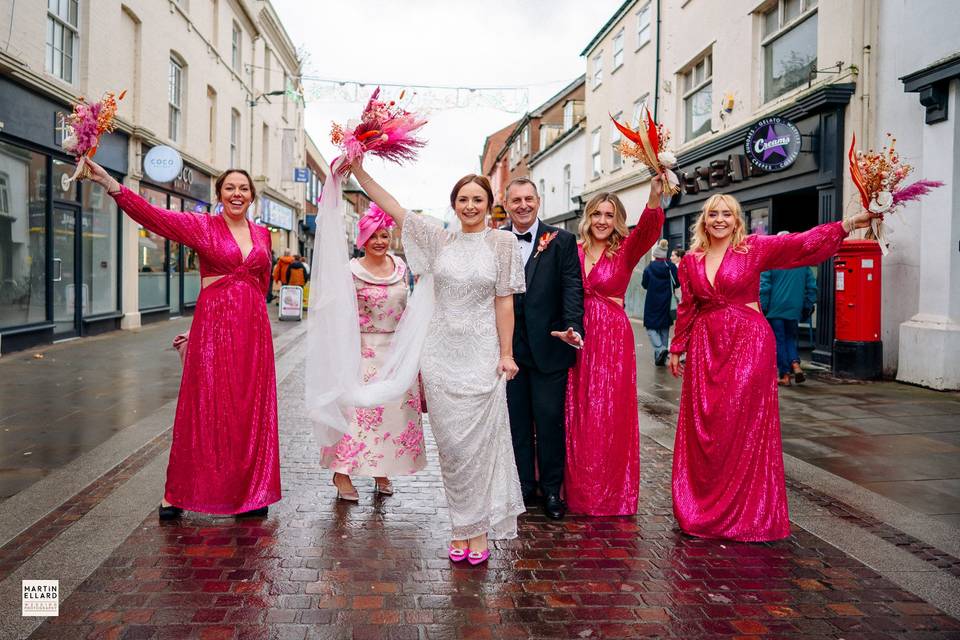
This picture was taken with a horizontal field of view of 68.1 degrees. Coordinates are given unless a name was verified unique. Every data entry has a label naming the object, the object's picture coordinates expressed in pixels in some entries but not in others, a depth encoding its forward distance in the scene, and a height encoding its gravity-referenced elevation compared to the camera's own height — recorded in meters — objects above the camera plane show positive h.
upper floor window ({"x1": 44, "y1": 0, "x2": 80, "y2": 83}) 11.61 +4.35
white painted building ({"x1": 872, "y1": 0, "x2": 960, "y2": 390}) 8.45 +1.47
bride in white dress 3.64 -0.32
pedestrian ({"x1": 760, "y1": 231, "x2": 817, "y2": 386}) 9.17 +0.03
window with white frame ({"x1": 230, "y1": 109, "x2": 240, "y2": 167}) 23.16 +5.29
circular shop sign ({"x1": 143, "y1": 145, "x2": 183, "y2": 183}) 14.54 +2.71
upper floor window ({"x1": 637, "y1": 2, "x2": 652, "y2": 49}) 18.60 +7.41
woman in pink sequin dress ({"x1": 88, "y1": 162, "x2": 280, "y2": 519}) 4.14 -0.52
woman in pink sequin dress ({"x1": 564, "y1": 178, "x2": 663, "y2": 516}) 4.41 -0.50
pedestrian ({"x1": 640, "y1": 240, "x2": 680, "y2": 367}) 11.06 +0.16
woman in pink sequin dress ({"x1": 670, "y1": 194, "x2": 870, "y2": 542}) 4.01 -0.47
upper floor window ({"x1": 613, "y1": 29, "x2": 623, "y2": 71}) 20.88 +7.56
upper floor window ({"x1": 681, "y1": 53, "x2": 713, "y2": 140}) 15.41 +4.71
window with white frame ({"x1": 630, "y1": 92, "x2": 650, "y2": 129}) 18.78 +5.40
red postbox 9.38 +0.00
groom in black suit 4.32 -0.18
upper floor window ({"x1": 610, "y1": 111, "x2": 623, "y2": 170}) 20.58 +4.35
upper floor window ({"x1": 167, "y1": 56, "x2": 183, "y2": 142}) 17.41 +4.92
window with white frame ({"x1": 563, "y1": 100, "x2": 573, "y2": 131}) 30.12 +8.15
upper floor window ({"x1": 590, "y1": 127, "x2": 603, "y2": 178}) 23.02 +5.02
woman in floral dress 4.58 -0.74
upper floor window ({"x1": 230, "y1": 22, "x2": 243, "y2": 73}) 23.00 +8.20
